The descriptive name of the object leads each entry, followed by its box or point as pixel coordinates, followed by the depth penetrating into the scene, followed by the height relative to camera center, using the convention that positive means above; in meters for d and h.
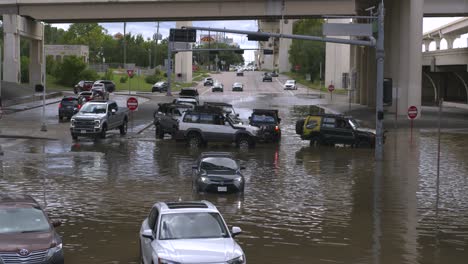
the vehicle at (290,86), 111.26 -0.41
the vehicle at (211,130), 34.31 -2.32
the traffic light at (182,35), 44.56 +3.10
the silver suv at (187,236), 10.63 -2.55
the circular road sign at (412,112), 41.56 -1.64
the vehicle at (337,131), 35.91 -2.44
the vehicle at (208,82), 119.66 +0.12
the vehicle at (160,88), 96.00 -0.78
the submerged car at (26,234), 11.16 -2.59
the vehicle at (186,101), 48.05 -1.29
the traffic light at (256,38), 36.66 +2.47
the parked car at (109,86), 83.38 -0.49
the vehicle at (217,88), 99.94 -0.75
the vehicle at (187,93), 63.62 -0.95
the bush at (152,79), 120.31 +0.55
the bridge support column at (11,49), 68.00 +3.26
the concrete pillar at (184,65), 120.48 +3.04
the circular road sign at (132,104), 40.94 -1.29
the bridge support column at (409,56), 55.84 +2.27
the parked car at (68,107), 49.91 -1.82
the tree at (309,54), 127.06 +5.41
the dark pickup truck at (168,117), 39.16 -2.01
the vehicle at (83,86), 77.24 -0.50
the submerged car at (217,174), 21.05 -2.79
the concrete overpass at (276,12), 56.41 +6.20
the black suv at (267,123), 37.59 -2.18
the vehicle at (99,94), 58.31 -1.05
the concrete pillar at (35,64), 76.75 +1.91
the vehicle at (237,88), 103.62 -0.75
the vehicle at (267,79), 132.86 +0.80
